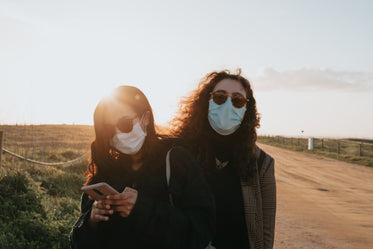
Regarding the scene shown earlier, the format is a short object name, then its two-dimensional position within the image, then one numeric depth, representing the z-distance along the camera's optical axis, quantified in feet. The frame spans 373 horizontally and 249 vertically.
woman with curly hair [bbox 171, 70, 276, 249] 8.06
